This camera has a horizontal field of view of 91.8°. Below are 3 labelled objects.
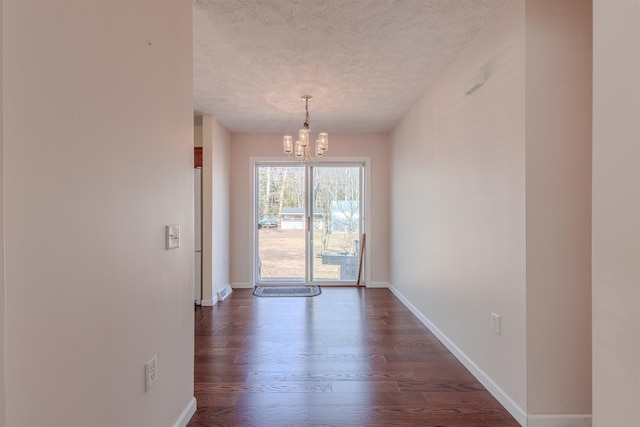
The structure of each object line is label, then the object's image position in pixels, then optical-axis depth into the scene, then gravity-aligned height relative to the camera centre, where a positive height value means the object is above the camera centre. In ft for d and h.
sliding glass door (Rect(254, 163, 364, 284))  16.74 -0.55
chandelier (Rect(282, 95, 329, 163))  10.93 +2.51
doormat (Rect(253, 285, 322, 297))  14.74 -3.91
